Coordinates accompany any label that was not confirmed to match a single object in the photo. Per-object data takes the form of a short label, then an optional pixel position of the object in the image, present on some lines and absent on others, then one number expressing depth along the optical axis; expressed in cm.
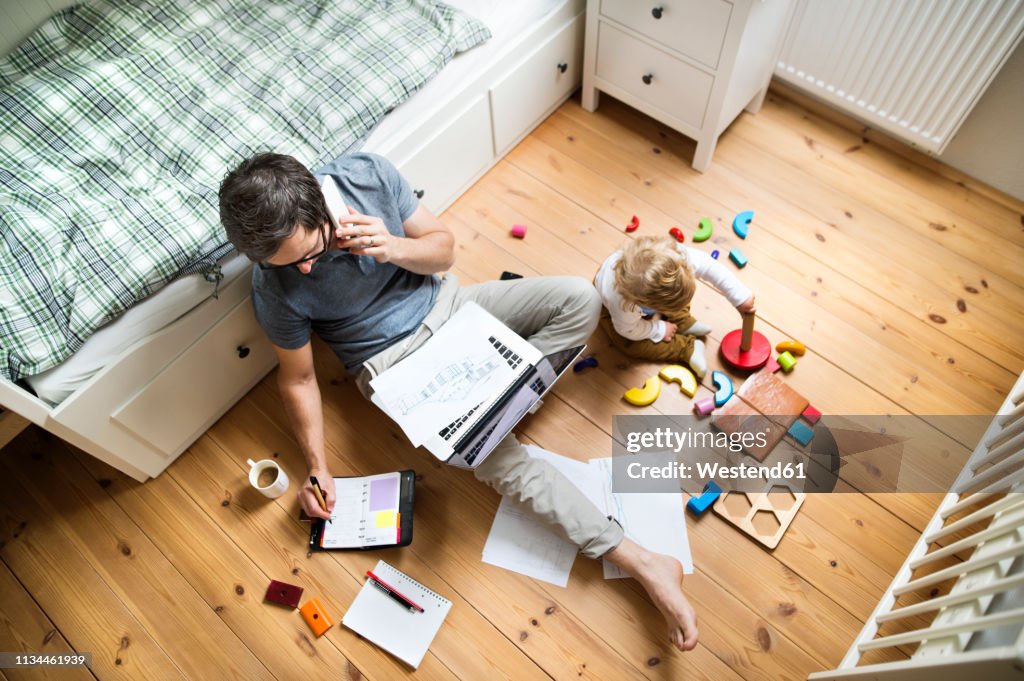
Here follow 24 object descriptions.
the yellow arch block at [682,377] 165
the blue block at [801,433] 157
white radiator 159
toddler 136
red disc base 165
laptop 135
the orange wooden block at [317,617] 142
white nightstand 166
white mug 150
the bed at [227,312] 129
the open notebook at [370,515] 150
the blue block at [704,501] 149
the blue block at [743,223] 187
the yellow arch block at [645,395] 164
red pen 142
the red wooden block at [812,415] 159
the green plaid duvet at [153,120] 125
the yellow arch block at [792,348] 168
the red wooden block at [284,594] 145
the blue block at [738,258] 181
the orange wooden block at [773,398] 160
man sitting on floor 128
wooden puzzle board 147
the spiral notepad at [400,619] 139
